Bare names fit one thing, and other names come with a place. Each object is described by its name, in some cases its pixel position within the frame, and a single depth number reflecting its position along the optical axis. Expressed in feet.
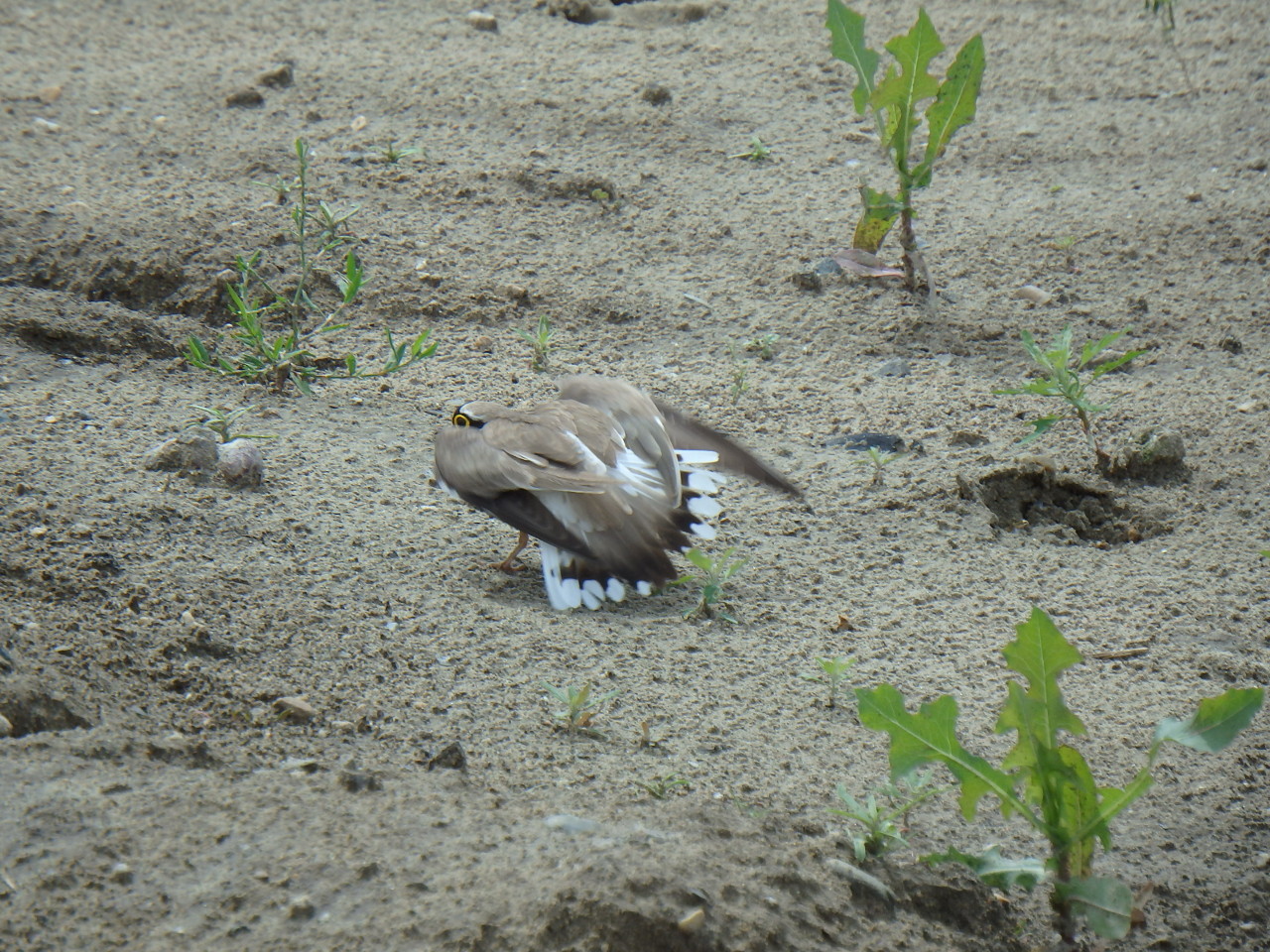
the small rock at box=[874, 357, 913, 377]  30.14
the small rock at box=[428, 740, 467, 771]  16.88
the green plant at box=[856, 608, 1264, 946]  14.02
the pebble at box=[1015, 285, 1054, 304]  32.22
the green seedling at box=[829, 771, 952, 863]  15.55
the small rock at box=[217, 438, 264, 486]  23.98
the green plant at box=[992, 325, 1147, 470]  24.63
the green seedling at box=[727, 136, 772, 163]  39.70
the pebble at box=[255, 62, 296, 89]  42.96
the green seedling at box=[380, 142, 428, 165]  38.14
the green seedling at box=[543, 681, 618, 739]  18.13
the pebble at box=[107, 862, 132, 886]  13.28
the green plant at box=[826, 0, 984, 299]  29.48
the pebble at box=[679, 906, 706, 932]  12.67
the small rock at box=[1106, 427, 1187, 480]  25.07
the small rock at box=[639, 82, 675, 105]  41.83
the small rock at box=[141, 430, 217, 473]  23.84
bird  22.40
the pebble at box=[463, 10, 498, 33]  48.06
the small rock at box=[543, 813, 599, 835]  14.85
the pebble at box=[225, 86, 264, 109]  41.81
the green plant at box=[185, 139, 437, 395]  27.58
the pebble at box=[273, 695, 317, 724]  17.76
